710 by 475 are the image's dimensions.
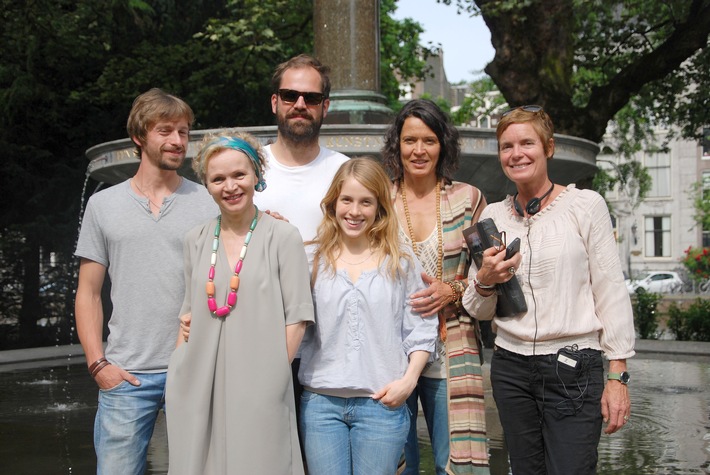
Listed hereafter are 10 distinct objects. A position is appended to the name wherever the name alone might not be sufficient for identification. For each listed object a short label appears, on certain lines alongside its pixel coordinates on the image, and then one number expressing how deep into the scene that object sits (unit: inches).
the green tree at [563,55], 545.3
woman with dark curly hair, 139.2
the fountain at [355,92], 310.7
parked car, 1689.2
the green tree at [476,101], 1034.1
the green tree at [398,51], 852.6
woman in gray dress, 121.7
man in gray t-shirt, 137.6
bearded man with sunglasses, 146.7
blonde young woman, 129.9
